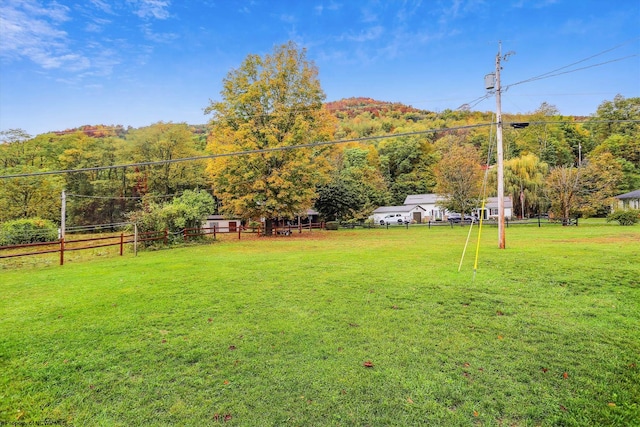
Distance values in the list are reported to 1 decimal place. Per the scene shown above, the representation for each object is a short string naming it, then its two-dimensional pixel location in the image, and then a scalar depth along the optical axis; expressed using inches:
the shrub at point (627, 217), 904.3
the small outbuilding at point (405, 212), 1658.5
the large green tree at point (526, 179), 1407.5
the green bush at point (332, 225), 1173.1
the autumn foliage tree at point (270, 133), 796.0
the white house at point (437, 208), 1617.9
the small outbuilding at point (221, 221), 1435.8
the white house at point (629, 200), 1336.1
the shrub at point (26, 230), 833.5
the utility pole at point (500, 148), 469.6
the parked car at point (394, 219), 1638.8
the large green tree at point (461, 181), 1173.1
